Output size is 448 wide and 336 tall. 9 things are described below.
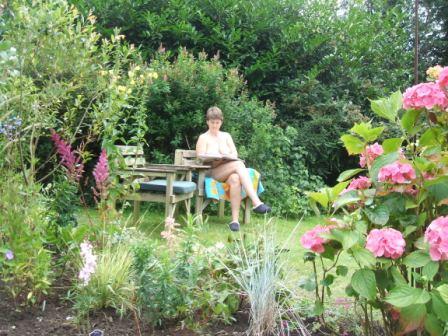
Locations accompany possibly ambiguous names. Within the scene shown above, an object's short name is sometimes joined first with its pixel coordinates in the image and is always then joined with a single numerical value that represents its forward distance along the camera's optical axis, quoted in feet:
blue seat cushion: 17.52
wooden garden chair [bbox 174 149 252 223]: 19.38
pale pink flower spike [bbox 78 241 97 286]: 7.70
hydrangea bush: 6.24
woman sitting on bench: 19.49
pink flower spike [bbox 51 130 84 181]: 9.12
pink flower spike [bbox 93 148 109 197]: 9.35
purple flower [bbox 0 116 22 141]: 10.10
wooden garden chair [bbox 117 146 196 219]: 17.07
